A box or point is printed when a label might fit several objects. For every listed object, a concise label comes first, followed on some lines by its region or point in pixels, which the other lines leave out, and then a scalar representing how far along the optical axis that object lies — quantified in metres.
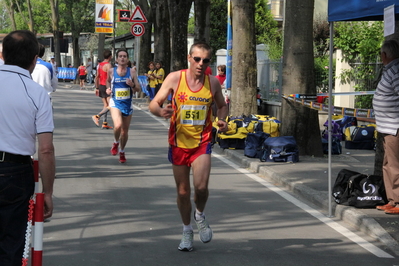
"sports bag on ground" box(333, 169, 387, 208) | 7.94
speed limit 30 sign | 26.99
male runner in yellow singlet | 6.13
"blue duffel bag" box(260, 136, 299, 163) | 11.73
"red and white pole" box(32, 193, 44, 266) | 3.87
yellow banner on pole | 39.16
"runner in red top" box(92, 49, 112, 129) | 16.30
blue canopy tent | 7.15
